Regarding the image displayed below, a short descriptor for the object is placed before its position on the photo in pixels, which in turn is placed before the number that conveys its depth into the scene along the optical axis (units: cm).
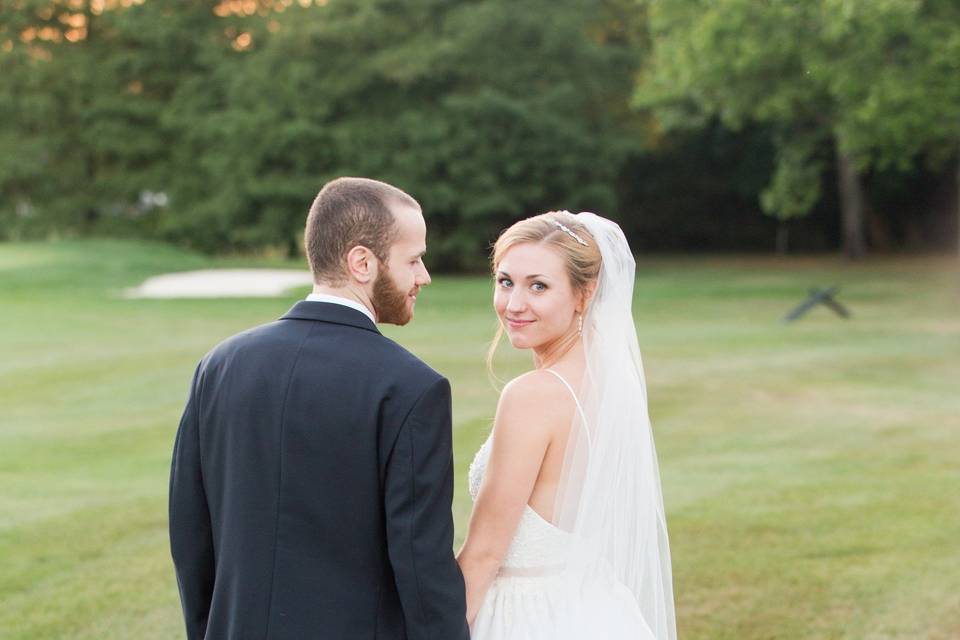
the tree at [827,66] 2128
